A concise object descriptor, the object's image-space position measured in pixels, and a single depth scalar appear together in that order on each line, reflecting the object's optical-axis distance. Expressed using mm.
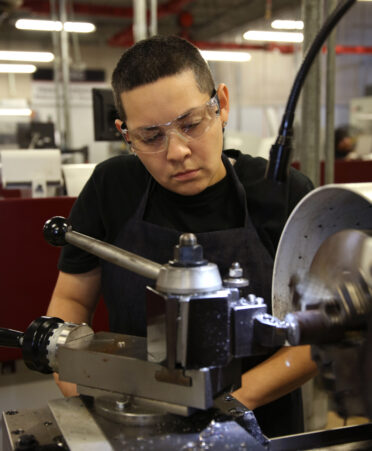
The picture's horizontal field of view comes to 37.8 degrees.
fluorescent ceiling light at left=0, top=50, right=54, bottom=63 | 6957
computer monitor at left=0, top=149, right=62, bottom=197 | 2527
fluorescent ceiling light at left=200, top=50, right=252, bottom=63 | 6578
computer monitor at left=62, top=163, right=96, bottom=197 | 2154
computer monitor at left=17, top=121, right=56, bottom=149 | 4113
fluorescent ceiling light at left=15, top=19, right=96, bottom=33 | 5211
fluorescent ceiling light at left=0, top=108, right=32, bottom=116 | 7149
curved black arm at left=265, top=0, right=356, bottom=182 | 614
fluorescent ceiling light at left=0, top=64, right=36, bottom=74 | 8328
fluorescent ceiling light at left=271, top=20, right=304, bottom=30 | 4832
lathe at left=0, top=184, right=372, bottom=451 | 557
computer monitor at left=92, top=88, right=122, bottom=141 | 2350
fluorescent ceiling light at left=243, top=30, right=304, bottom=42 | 5379
